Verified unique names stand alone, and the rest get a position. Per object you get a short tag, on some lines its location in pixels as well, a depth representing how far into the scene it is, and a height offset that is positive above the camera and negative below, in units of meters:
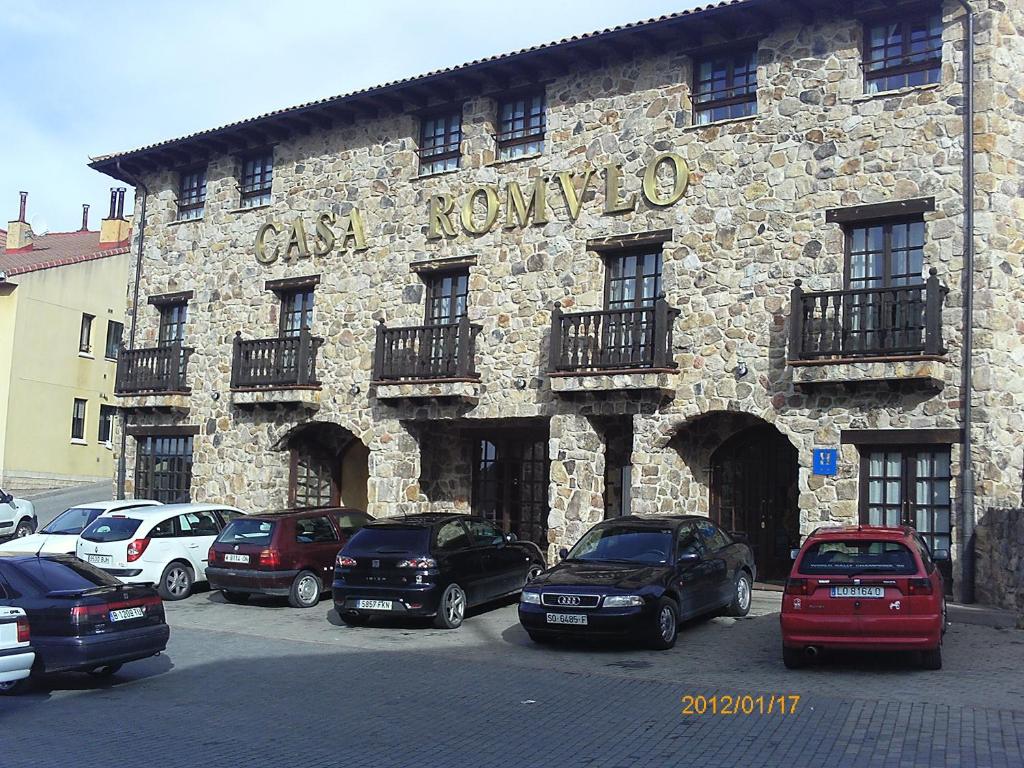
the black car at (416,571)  15.07 -1.56
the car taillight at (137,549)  17.89 -1.67
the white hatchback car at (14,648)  10.07 -1.92
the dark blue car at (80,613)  10.73 -1.70
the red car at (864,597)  11.29 -1.20
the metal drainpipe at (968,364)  15.98 +1.84
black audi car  13.05 -1.40
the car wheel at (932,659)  11.77 -1.89
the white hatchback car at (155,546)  17.91 -1.64
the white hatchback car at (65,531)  19.28 -1.58
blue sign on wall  17.17 +0.32
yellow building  35.78 +2.85
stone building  16.61 +3.38
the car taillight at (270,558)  17.16 -1.64
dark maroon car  17.19 -1.65
